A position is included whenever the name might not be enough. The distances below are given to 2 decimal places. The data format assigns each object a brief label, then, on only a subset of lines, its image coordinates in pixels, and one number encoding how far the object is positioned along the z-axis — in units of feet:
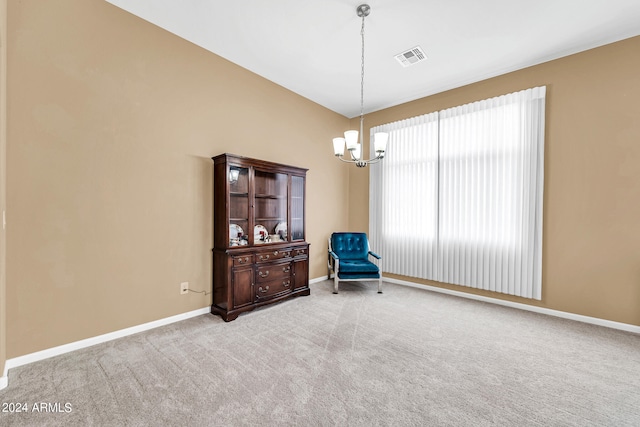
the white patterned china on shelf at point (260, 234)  12.07
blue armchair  13.73
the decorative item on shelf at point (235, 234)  10.84
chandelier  8.66
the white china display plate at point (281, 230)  12.94
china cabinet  10.43
